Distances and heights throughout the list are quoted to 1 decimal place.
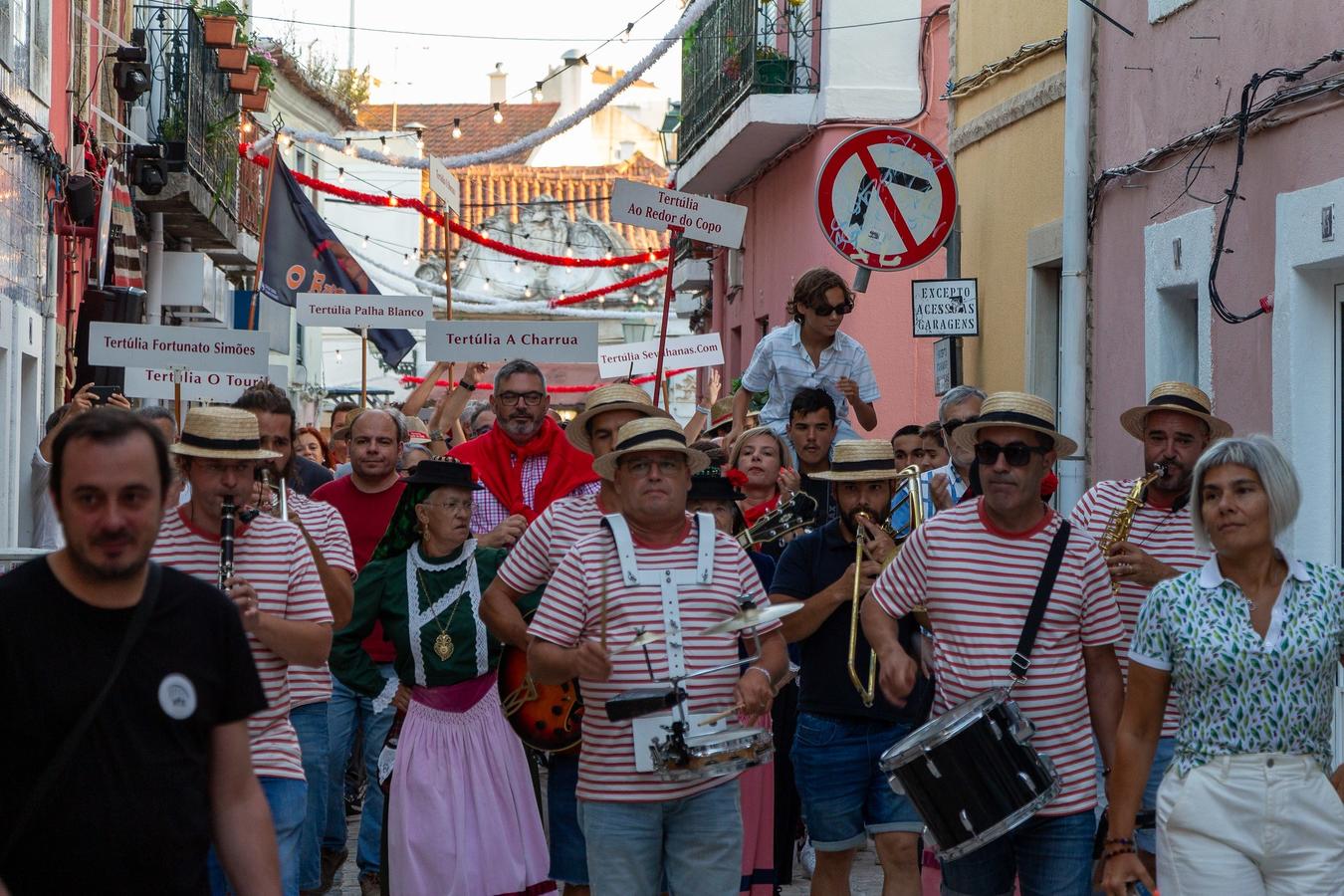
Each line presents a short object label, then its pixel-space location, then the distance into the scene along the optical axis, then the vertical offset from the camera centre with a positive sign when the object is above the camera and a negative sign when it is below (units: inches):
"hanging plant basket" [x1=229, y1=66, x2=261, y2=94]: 938.1 +179.3
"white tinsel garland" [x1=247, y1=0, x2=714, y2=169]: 748.8 +149.0
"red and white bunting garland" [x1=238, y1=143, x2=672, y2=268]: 938.7 +129.9
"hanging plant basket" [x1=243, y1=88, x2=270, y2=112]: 979.3 +180.7
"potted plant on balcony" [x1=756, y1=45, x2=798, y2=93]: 812.6 +160.4
